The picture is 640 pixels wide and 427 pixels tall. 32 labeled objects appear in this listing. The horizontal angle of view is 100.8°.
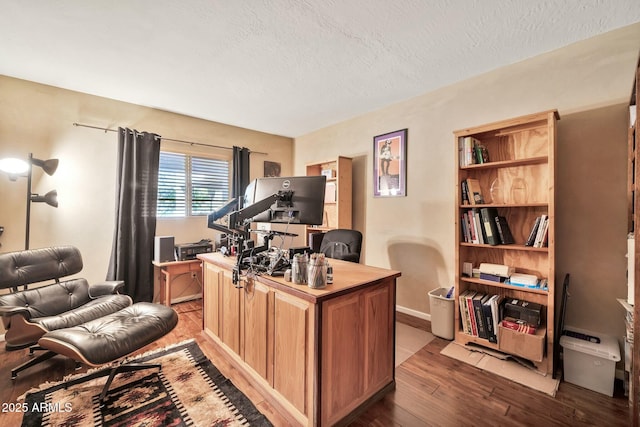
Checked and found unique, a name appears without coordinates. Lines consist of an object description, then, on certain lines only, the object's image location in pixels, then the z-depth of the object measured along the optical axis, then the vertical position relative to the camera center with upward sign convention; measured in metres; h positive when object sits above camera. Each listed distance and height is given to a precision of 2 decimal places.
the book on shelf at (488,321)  2.22 -0.88
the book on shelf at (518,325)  2.00 -0.85
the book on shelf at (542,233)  2.00 -0.12
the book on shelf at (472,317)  2.32 -0.88
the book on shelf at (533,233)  2.07 -0.13
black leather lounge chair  1.65 -0.78
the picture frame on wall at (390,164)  3.14 +0.64
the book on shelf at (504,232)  2.23 -0.13
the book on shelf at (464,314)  2.37 -0.88
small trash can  2.50 -0.96
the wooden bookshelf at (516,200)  1.94 +0.14
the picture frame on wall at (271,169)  4.45 +0.79
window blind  3.53 +0.42
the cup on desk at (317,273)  1.43 -0.31
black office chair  2.79 -0.33
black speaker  3.17 -0.43
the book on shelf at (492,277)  2.22 -0.52
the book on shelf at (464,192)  2.42 +0.22
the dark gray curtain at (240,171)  4.01 +0.67
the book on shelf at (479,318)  2.26 -0.88
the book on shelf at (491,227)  2.25 -0.09
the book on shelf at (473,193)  2.37 +0.21
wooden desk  1.38 -0.75
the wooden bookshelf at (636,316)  1.18 -0.45
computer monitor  1.72 +0.09
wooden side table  3.11 -0.69
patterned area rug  1.55 -1.21
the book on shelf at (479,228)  2.32 -0.10
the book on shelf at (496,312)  2.19 -0.80
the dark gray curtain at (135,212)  3.08 +0.02
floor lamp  2.26 +0.37
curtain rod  2.93 +0.99
